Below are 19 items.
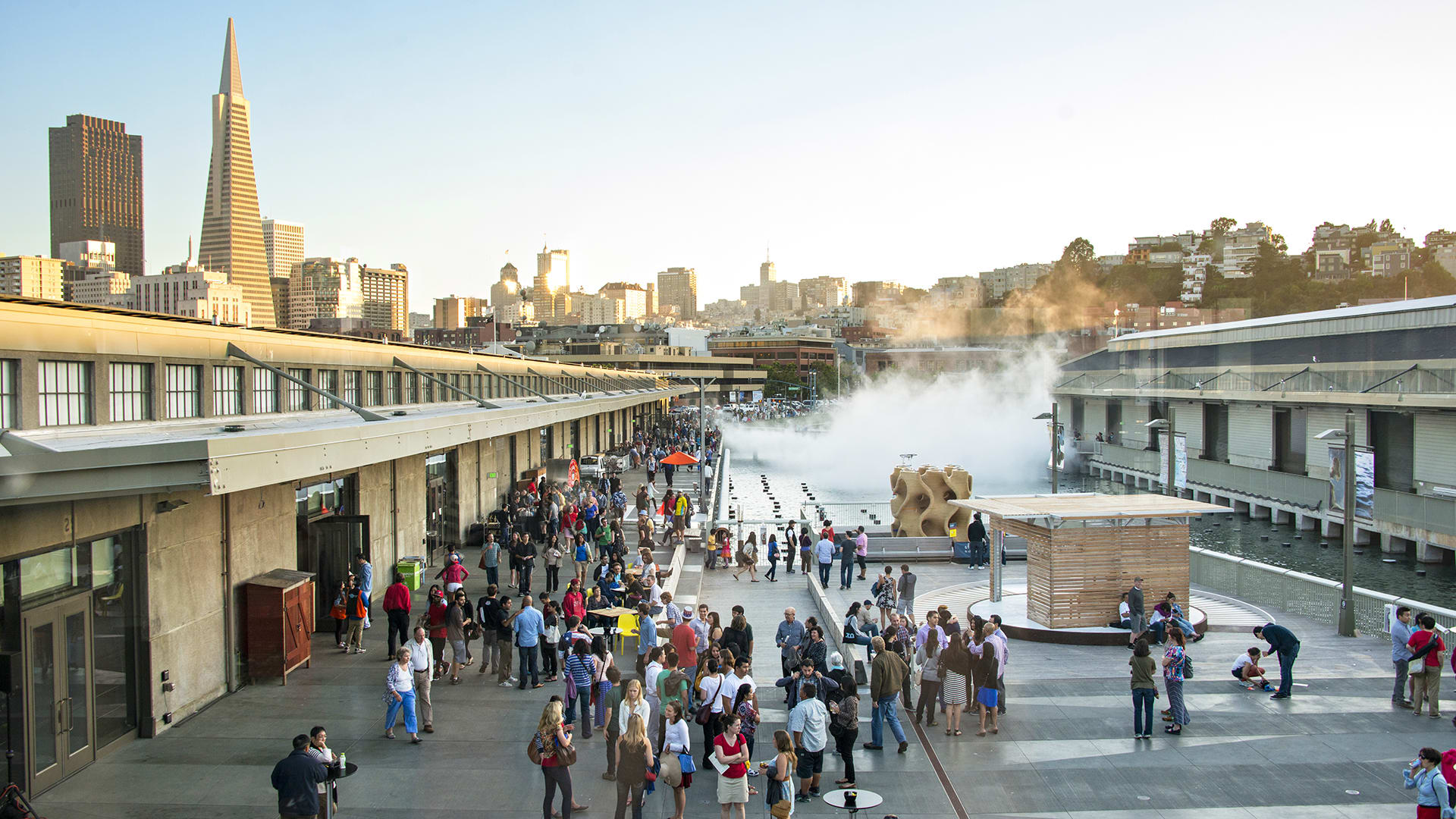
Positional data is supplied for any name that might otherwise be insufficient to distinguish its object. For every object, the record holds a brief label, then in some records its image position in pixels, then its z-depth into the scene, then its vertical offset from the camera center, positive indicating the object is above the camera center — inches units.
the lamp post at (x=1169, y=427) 993.6 -46.3
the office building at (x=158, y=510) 354.3 -54.3
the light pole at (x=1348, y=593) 642.2 -141.2
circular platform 637.9 -162.6
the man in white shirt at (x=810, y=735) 378.9 -134.8
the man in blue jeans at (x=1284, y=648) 493.0 -134.2
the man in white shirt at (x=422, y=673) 450.3 -129.4
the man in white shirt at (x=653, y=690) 406.5 -130.3
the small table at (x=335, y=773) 332.4 -129.7
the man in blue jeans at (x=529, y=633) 518.0 -127.6
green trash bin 765.9 -138.6
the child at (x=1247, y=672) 523.5 -154.9
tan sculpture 1178.0 -140.5
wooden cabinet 517.0 -122.5
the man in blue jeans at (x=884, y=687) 425.7 -131.0
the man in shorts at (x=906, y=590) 677.9 -140.9
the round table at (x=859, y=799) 339.6 -144.9
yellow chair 604.1 -145.4
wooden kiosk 642.8 -113.4
